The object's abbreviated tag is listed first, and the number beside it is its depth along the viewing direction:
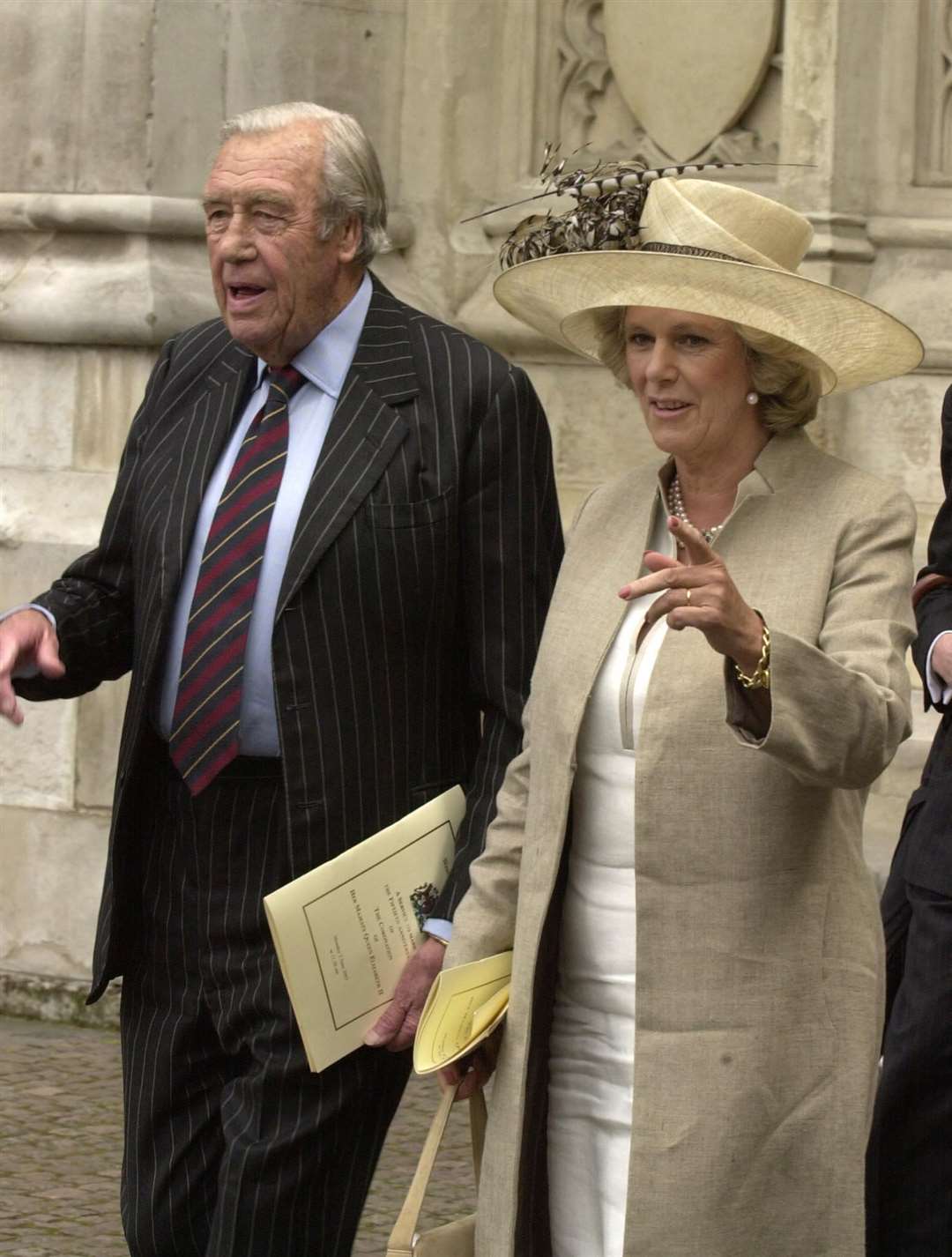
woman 6.27
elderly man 7.25
